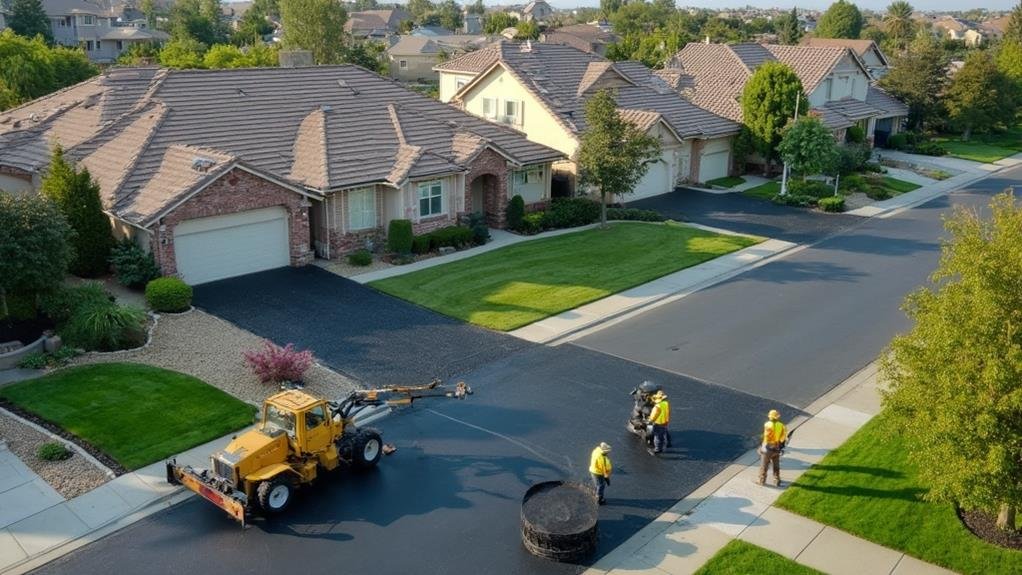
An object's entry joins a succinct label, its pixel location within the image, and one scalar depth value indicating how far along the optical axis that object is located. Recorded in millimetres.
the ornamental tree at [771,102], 44500
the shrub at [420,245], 30734
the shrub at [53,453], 16266
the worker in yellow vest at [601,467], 15073
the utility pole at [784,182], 42516
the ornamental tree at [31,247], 20750
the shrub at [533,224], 34375
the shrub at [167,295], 23906
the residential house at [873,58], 65250
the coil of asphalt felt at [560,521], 13711
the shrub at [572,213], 35312
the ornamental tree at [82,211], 25297
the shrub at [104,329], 21156
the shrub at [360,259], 29172
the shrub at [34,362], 20109
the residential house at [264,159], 26562
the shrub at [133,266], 25422
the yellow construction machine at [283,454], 14414
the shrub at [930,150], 55906
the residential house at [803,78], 49894
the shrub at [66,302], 22156
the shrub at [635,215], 37094
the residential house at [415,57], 102500
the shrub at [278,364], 19547
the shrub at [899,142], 56781
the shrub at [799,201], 40656
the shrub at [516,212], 34469
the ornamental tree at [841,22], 142375
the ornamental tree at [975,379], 13062
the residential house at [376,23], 145250
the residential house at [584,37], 108875
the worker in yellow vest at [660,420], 17078
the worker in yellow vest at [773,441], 15781
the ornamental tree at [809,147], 41156
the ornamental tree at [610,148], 33281
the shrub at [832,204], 39656
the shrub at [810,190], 41875
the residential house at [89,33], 100062
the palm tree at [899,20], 118938
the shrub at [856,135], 51469
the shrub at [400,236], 30094
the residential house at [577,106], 39344
